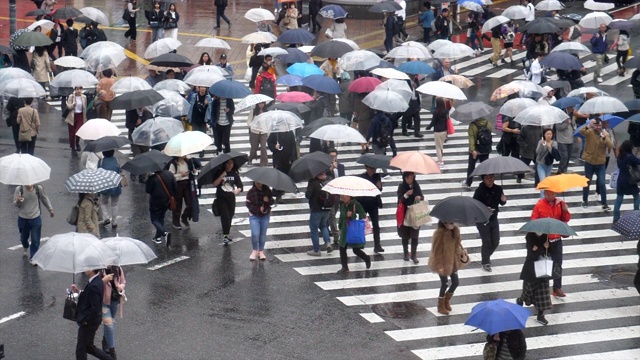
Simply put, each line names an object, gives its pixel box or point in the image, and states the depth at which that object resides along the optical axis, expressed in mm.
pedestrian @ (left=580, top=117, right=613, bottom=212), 21219
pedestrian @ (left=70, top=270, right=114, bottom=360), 13641
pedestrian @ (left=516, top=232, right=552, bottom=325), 15898
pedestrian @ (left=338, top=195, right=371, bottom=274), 17453
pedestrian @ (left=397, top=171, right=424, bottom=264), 18000
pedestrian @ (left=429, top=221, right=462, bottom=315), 16000
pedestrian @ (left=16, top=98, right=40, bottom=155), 22750
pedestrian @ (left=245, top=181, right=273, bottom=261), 17891
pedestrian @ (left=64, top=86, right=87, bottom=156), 23797
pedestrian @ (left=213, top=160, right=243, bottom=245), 18812
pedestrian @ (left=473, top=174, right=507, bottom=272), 17688
